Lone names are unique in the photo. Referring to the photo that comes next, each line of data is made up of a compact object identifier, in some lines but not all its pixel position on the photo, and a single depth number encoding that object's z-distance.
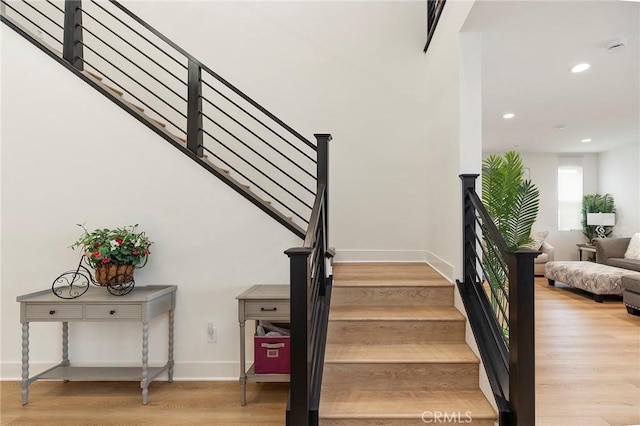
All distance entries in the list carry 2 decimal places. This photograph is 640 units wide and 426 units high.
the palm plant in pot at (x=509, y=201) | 3.12
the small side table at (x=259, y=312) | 2.88
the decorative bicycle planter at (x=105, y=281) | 3.02
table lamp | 7.95
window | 8.68
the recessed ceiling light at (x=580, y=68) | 3.76
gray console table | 2.88
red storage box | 2.92
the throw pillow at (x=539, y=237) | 7.56
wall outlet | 3.33
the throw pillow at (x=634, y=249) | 6.35
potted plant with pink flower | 2.99
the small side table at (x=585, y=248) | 7.68
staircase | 2.25
